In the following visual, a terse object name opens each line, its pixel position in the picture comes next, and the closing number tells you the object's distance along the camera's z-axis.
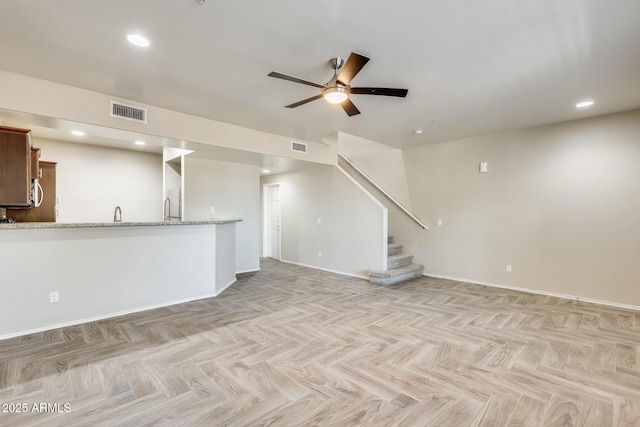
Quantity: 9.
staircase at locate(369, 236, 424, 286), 5.36
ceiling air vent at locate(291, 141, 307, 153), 5.59
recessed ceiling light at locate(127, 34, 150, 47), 2.38
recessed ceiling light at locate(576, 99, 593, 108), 3.74
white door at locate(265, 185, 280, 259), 8.14
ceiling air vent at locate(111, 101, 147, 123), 3.58
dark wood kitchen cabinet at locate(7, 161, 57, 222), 4.90
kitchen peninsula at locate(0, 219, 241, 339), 3.10
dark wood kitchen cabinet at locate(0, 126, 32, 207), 3.21
